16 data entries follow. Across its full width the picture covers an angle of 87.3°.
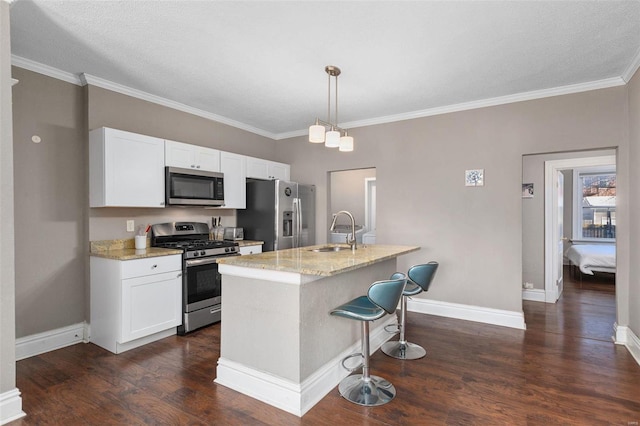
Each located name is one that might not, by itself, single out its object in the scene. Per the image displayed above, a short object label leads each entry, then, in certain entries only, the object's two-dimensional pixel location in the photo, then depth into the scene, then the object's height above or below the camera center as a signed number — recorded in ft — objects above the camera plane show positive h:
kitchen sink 10.20 -1.21
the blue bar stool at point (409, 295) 9.71 -2.79
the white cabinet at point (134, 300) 9.87 -2.77
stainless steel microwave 11.92 +0.89
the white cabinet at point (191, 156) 12.08 +2.08
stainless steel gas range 11.46 -2.11
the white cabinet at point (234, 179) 14.21 +1.37
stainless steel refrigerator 14.89 -0.21
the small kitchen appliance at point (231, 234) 15.01 -1.05
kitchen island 7.14 -2.69
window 25.03 +0.29
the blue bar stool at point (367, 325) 7.06 -2.62
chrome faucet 10.08 -1.02
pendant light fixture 9.09 +2.04
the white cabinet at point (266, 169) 15.44 +2.02
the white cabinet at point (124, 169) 10.29 +1.37
